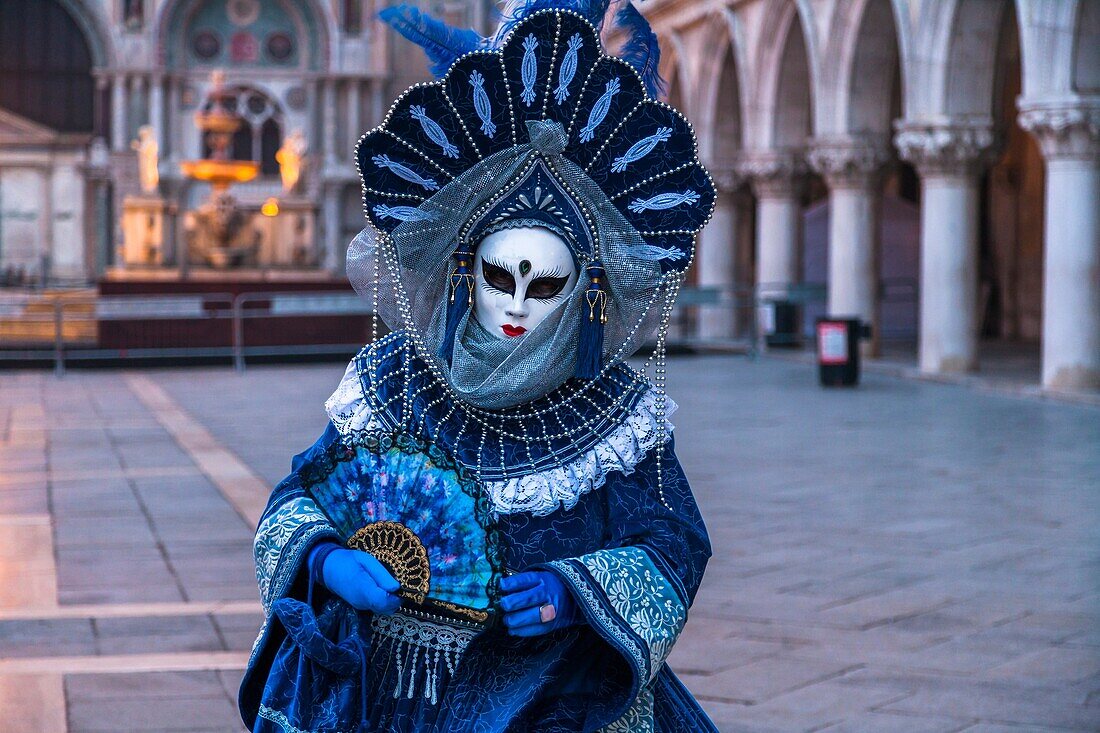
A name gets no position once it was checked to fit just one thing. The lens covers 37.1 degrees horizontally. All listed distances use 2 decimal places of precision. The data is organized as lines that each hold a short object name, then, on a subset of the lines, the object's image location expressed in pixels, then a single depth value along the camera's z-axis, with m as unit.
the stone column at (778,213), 22.06
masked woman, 2.78
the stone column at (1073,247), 14.59
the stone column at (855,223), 19.20
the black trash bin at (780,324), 21.33
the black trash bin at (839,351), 15.84
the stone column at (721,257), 23.91
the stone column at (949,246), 16.94
